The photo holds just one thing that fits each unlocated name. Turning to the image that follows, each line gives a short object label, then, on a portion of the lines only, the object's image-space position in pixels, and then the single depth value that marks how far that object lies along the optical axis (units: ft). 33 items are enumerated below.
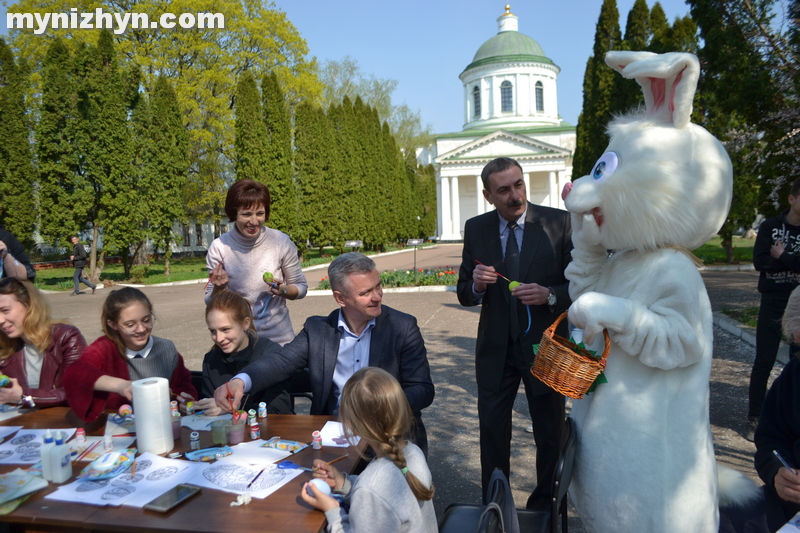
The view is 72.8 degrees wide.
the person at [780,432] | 7.32
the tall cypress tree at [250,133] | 71.72
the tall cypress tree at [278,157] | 73.77
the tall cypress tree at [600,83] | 71.46
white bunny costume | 6.54
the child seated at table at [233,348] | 11.15
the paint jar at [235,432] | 8.44
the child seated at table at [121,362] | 9.55
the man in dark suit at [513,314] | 10.57
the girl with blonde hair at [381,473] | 6.03
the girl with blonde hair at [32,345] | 11.04
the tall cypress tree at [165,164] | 69.41
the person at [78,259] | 55.47
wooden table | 6.09
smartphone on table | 6.40
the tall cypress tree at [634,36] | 60.44
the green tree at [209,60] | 83.97
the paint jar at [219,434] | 8.37
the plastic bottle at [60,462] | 7.20
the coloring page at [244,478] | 6.97
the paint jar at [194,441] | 8.22
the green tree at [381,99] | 131.23
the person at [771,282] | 14.55
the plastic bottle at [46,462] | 7.17
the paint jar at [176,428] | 8.73
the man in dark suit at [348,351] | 9.81
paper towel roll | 7.80
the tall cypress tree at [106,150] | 61.72
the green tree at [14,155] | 58.75
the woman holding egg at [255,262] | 13.05
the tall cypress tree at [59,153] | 59.26
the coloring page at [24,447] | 8.07
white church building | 162.91
